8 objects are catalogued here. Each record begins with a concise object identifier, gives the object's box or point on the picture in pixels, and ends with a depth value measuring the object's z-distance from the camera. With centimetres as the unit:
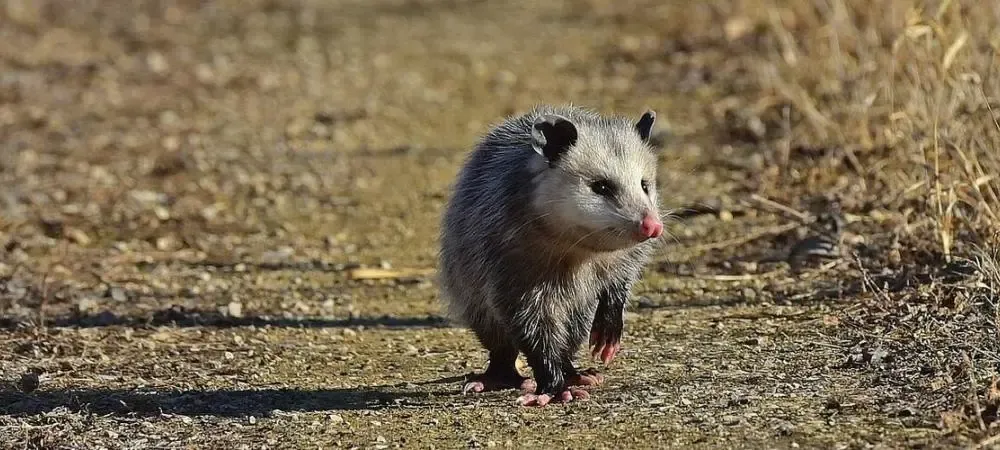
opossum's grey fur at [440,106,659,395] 1012
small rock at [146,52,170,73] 2469
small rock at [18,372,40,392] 1098
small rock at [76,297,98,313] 1353
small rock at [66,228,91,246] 1605
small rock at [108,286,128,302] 1398
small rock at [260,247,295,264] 1541
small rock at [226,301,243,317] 1343
